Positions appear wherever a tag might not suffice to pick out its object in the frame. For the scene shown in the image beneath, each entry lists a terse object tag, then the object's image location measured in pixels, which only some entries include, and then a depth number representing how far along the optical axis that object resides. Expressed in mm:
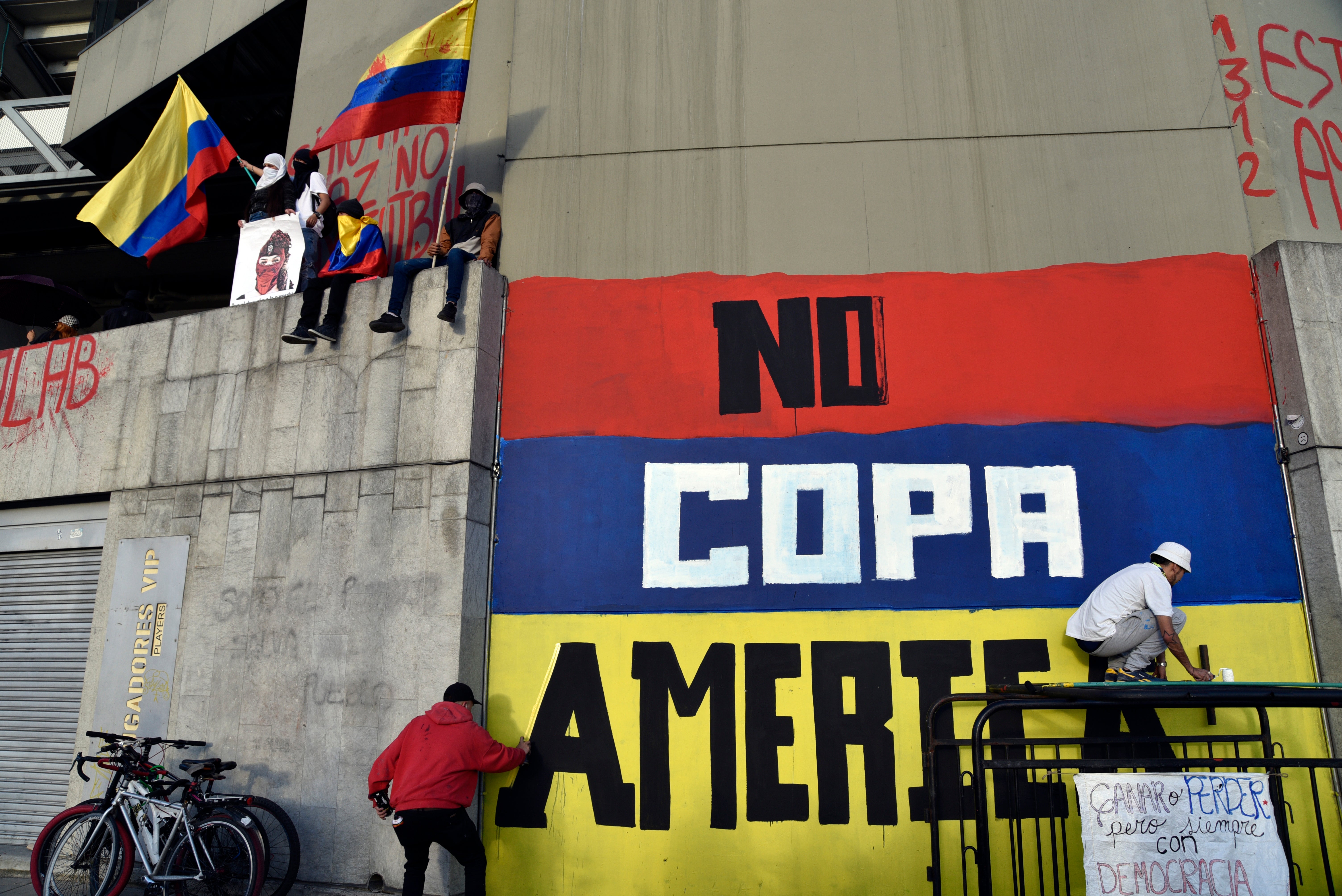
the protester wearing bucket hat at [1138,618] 5836
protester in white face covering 8648
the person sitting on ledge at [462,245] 7316
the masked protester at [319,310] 7523
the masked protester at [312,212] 8281
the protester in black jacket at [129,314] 9312
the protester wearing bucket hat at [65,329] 9766
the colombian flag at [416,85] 7953
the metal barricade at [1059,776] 4504
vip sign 7566
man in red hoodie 5508
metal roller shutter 8234
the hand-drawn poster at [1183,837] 4441
